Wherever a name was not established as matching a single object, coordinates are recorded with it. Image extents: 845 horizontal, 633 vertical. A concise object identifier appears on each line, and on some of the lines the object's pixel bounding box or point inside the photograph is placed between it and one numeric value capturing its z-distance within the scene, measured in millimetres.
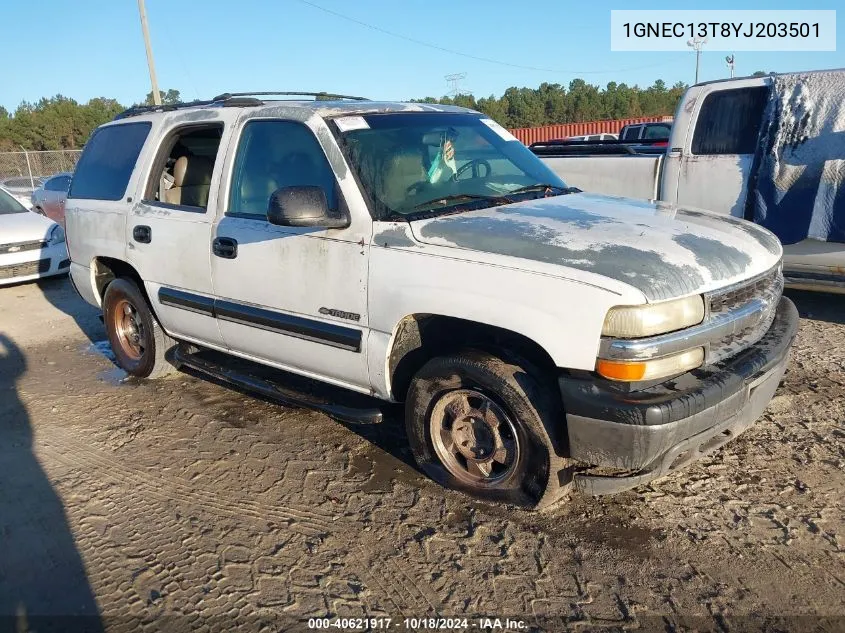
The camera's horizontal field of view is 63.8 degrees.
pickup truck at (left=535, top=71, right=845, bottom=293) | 5609
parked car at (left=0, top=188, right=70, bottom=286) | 8820
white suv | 2730
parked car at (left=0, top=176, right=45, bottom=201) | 25047
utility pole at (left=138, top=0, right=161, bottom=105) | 19828
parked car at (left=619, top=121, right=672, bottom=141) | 14375
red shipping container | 33062
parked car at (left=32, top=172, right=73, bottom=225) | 12086
